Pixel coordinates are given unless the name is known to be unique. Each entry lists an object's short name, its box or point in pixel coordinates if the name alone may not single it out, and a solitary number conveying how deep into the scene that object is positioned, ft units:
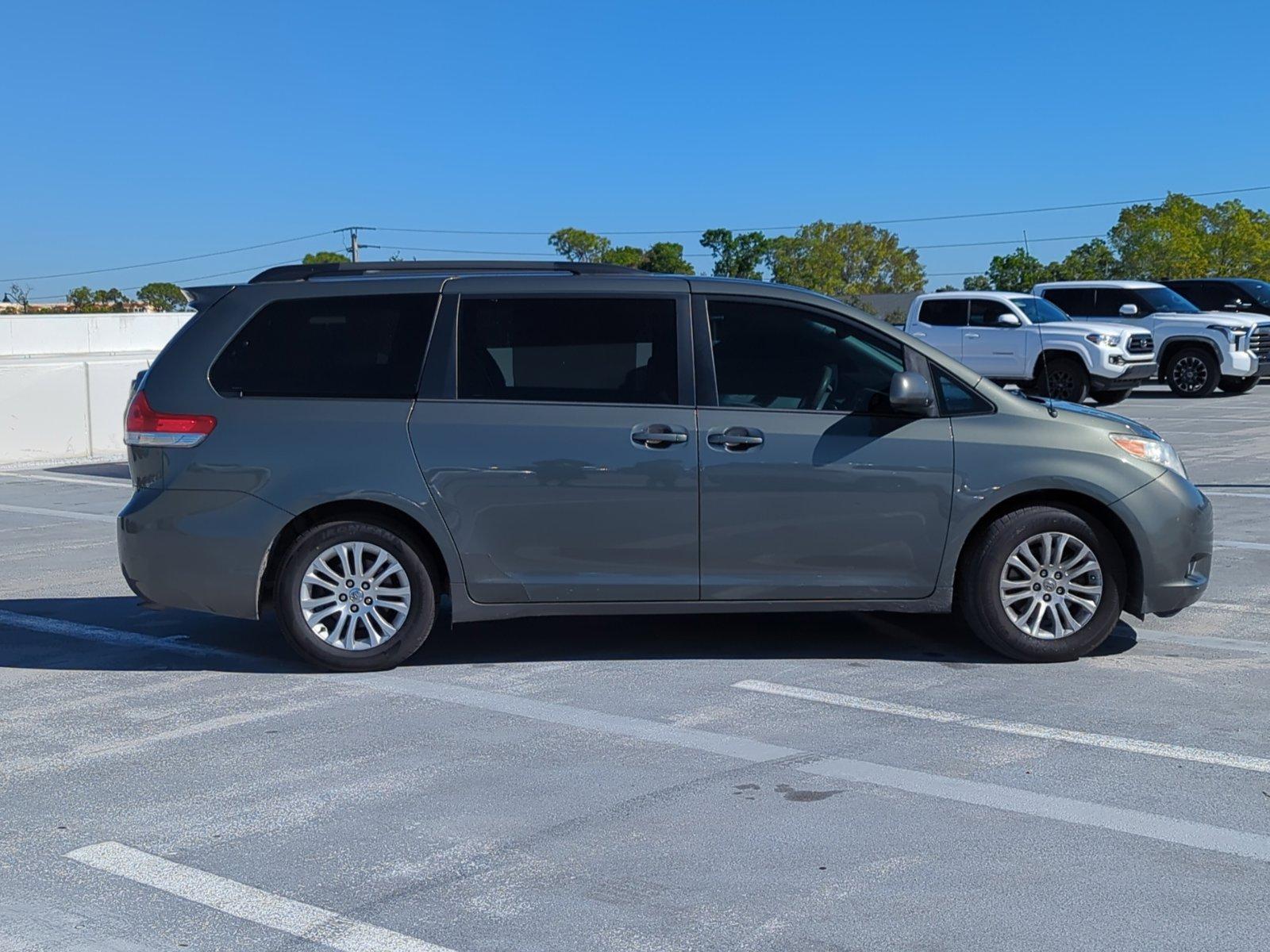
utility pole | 290.74
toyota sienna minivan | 22.47
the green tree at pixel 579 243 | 386.93
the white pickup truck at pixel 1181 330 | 85.10
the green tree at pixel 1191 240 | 257.34
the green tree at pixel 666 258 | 336.08
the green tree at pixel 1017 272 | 265.34
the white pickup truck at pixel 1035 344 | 77.56
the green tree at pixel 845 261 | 358.02
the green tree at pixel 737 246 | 334.03
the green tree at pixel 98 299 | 394.73
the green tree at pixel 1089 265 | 262.47
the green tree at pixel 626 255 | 323.78
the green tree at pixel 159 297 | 385.50
